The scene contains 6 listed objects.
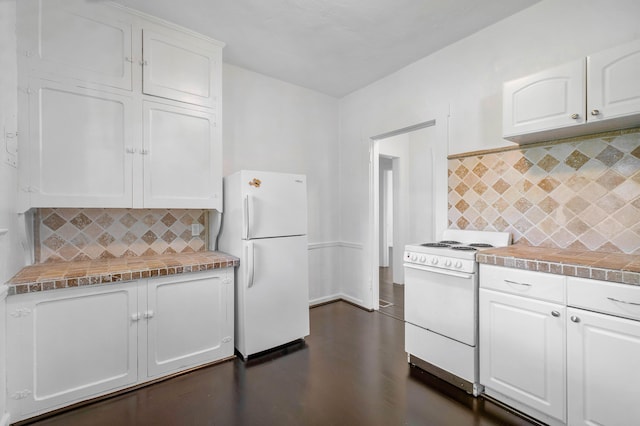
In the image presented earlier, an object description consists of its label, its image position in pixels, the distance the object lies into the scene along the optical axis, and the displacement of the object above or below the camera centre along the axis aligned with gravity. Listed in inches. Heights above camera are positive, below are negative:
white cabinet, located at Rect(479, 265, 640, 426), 54.1 -28.0
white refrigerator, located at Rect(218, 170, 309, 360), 96.2 -13.7
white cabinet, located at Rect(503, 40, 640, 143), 62.6 +27.5
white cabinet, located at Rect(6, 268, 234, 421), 67.5 -32.4
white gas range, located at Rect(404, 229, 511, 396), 76.7 -26.3
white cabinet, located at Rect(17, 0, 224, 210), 75.0 +30.8
